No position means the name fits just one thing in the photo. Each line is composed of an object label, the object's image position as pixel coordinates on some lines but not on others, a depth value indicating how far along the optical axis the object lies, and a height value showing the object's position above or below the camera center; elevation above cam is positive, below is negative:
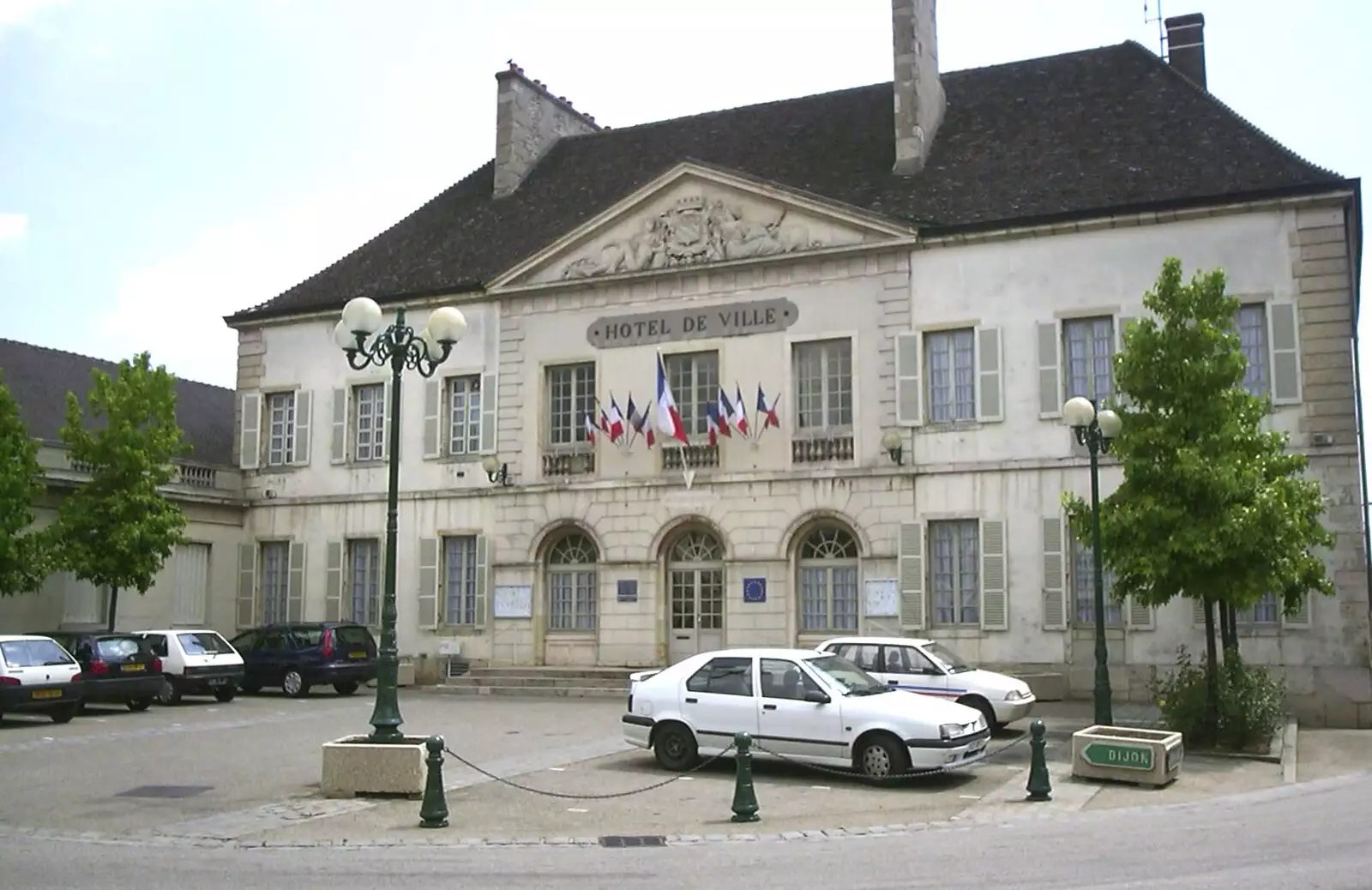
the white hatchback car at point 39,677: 19.73 -1.21
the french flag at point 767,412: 24.94 +3.22
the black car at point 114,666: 21.45 -1.14
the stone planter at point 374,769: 12.88 -1.64
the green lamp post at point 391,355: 13.13 +2.41
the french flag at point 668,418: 25.34 +3.20
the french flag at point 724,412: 25.17 +3.26
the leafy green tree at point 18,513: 24.11 +1.42
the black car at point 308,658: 25.09 -1.17
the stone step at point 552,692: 24.64 -1.79
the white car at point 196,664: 23.38 -1.21
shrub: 16.12 -1.37
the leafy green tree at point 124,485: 25.67 +2.04
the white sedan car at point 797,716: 13.40 -1.24
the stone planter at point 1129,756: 13.70 -1.64
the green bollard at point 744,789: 11.66 -1.65
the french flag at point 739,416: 25.14 +3.20
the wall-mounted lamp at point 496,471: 27.31 +2.40
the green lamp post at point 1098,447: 16.27 +1.78
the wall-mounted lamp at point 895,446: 23.78 +2.51
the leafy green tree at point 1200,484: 16.03 +1.28
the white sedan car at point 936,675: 17.55 -1.06
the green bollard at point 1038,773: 12.76 -1.67
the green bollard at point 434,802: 11.45 -1.72
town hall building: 22.03 +3.94
